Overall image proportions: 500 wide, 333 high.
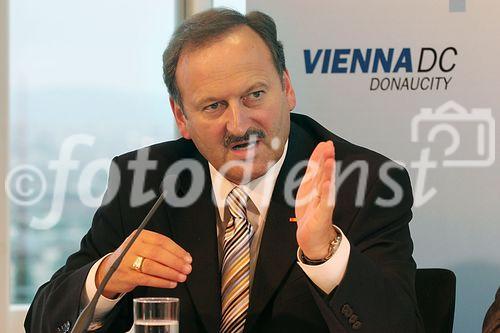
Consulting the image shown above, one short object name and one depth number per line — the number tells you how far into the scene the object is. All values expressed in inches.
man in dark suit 209.8
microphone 164.7
